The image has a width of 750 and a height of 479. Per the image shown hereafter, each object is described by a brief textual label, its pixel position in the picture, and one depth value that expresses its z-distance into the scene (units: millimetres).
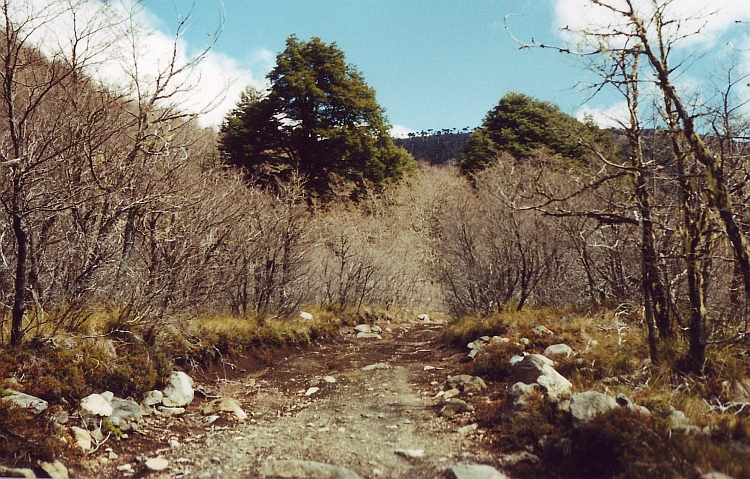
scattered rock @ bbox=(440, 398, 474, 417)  6254
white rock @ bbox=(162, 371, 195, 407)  6305
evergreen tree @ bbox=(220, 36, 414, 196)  18625
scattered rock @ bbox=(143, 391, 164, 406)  5973
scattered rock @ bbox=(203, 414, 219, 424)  5996
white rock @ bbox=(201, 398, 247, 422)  6309
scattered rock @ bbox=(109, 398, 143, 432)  5234
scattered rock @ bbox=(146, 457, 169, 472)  4504
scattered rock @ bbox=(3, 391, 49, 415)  4492
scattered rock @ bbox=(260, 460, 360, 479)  4133
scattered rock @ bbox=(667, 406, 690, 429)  4148
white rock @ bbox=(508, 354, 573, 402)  5797
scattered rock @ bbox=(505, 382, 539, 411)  5530
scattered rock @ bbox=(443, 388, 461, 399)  7147
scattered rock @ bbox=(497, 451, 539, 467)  4414
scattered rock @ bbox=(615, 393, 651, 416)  4469
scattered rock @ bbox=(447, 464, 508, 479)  3992
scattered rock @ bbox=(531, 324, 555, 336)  9523
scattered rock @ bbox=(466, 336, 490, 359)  10395
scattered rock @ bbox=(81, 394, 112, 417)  5074
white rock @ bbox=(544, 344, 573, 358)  7944
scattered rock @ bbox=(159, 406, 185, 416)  6000
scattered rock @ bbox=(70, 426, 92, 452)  4602
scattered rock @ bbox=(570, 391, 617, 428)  4461
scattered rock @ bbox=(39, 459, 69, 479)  4082
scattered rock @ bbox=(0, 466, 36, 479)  3887
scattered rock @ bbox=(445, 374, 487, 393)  7320
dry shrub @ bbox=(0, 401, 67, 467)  4059
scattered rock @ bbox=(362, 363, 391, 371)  9694
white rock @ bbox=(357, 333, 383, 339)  15497
